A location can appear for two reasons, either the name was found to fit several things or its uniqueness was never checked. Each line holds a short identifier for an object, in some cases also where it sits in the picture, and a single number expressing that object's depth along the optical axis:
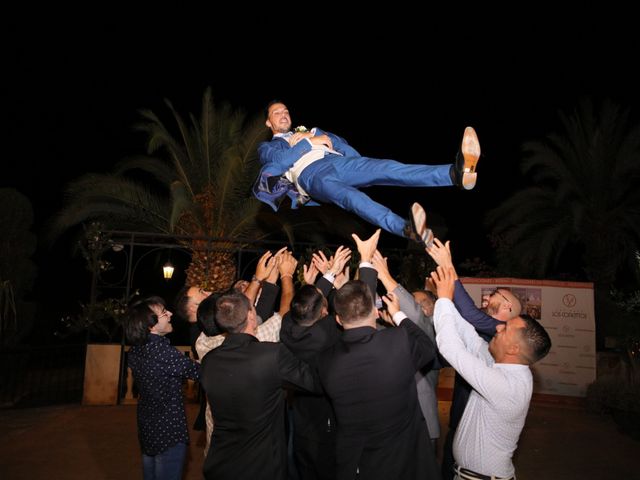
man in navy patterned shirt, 3.63
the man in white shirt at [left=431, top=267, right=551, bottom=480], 2.95
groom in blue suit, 3.93
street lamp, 10.33
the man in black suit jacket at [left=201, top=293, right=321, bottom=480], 2.95
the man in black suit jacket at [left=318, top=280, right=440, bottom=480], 2.83
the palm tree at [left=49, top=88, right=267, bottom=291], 10.63
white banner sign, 10.28
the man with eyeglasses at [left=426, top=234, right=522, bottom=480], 3.57
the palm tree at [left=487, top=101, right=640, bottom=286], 12.80
